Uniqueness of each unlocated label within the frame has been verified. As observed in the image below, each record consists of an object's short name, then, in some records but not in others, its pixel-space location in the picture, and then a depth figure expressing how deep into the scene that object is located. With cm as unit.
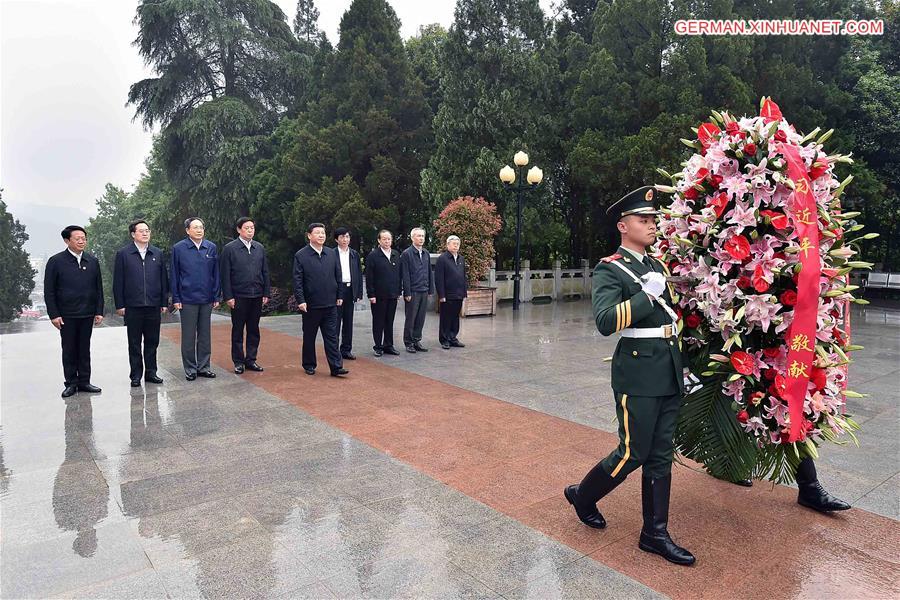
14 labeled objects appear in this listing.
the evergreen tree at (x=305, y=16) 3325
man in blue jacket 656
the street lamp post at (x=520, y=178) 1415
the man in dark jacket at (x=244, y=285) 677
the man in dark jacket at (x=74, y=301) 576
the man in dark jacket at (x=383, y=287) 811
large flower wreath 288
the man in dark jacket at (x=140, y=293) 614
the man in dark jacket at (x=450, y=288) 873
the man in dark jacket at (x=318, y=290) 677
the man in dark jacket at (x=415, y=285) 844
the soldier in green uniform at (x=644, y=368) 279
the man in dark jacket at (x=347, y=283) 759
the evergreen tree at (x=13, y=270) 2792
